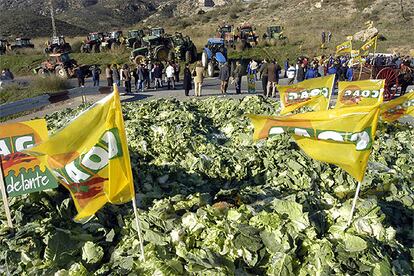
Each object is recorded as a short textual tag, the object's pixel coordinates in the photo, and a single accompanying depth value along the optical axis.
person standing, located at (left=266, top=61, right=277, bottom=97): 15.93
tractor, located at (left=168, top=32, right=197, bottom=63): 26.61
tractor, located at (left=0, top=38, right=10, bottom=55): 34.84
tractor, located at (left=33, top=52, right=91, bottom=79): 25.52
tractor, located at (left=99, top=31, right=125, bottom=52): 32.00
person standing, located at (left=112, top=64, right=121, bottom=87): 18.61
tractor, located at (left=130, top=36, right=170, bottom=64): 25.75
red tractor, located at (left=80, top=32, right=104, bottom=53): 33.03
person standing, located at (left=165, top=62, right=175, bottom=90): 19.53
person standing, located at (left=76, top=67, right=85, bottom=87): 20.86
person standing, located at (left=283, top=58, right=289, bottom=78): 23.72
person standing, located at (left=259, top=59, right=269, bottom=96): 16.48
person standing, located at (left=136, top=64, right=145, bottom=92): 19.16
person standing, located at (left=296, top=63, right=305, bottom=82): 17.45
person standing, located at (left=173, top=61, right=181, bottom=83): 20.37
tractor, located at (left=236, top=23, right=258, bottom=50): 31.16
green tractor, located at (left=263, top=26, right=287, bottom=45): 34.69
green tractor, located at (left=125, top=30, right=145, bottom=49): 30.52
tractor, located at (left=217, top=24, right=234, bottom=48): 31.72
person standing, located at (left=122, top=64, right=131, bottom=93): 18.50
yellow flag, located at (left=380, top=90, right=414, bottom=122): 8.52
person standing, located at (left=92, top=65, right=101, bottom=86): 21.28
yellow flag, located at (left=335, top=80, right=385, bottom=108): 9.68
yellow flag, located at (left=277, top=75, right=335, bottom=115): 9.24
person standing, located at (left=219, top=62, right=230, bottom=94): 16.59
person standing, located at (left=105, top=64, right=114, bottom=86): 18.92
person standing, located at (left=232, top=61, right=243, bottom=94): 17.27
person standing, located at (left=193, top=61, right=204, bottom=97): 16.36
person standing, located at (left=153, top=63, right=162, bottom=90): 19.77
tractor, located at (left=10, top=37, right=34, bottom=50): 35.53
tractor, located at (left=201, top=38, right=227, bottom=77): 23.49
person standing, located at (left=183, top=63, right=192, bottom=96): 16.63
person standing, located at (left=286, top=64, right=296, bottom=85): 18.57
